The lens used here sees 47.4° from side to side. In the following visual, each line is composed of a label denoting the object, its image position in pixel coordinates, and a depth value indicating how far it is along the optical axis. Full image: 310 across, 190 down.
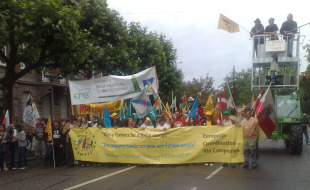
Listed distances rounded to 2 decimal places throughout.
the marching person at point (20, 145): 11.69
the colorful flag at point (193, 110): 12.29
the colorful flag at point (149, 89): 12.05
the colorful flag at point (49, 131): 12.03
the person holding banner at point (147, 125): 11.31
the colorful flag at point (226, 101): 12.02
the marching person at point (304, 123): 17.40
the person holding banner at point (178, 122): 11.52
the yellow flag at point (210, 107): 13.38
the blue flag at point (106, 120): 11.65
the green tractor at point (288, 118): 13.31
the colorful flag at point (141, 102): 11.95
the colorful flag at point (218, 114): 11.47
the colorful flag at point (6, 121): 12.00
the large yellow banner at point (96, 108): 15.92
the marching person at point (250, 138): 10.19
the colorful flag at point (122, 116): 13.89
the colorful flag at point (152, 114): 12.21
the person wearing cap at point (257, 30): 14.89
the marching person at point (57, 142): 11.96
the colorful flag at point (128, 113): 15.77
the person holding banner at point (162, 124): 11.12
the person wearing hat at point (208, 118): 11.49
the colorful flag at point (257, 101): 11.19
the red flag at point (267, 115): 10.85
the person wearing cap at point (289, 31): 14.28
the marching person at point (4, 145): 11.38
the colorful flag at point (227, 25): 15.78
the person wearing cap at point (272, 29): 14.66
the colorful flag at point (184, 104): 19.79
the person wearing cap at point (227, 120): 10.76
